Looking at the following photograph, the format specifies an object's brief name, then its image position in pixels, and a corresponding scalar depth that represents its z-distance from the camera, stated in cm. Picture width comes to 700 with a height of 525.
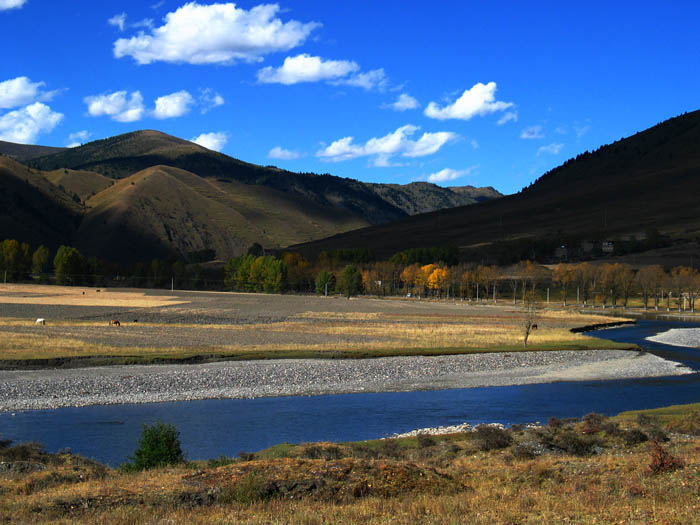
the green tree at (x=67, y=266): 18912
